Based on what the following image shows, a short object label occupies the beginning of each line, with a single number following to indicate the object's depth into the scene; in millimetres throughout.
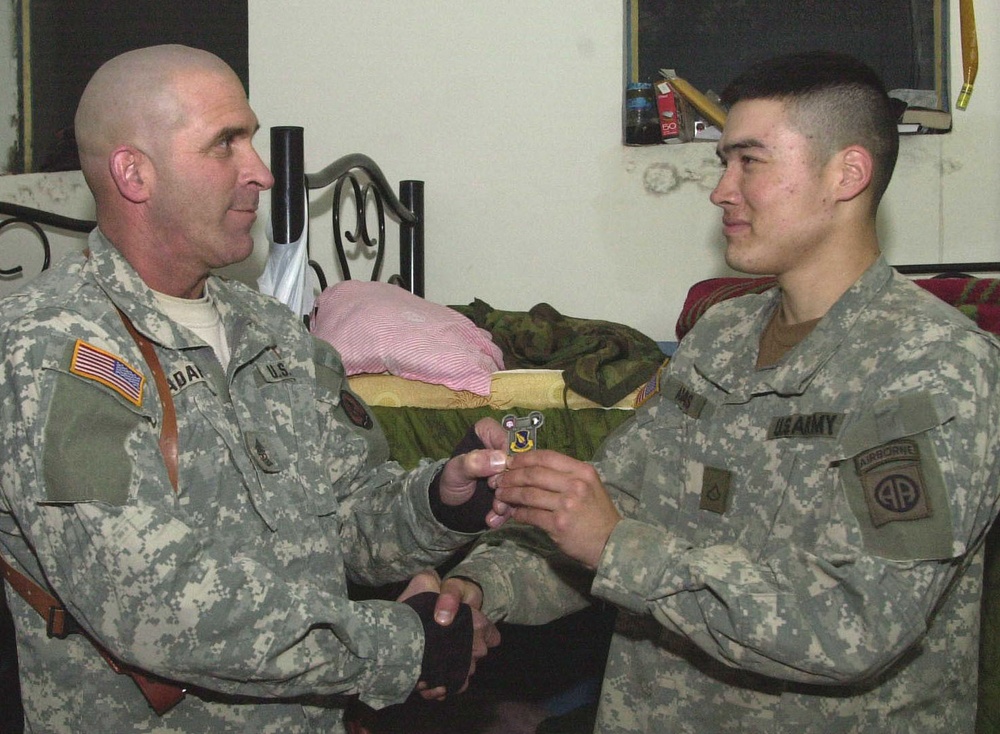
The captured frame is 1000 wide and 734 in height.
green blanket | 2518
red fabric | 2240
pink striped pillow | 2590
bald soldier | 1235
